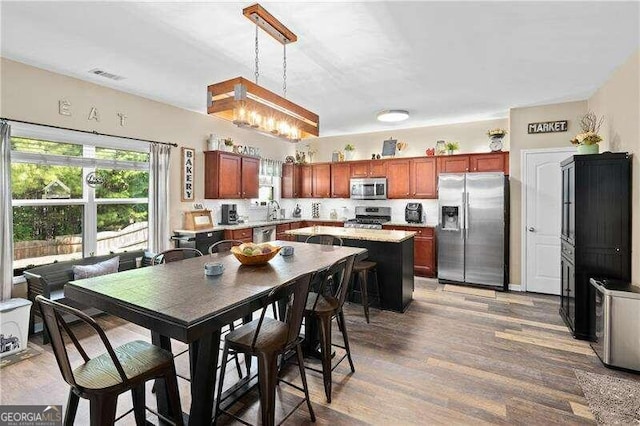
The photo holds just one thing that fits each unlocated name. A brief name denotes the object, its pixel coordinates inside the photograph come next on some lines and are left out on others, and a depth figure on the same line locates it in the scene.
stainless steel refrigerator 5.09
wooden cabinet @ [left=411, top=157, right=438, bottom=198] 6.06
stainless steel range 6.48
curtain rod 3.38
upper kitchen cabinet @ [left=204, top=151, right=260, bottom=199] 5.46
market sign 4.83
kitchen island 4.06
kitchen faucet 7.19
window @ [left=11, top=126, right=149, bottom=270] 3.61
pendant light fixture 2.41
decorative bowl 2.53
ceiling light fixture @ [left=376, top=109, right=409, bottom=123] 5.31
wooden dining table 1.54
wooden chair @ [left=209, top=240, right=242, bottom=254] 3.52
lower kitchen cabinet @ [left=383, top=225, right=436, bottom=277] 5.79
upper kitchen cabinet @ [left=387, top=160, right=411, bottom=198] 6.35
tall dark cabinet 3.21
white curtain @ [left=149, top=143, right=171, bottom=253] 4.67
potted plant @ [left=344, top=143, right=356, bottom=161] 6.97
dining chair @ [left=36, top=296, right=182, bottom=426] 1.50
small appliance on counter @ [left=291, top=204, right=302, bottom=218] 7.64
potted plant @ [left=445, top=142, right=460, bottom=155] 5.86
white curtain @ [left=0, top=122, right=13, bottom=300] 3.29
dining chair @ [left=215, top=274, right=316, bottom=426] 1.86
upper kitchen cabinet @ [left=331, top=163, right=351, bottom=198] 7.01
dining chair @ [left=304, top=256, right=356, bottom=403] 2.36
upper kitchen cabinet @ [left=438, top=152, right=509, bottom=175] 5.45
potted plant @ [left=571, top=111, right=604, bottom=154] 3.52
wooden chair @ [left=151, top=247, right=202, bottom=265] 3.00
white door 4.88
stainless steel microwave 6.55
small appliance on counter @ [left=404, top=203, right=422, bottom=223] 6.23
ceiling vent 3.67
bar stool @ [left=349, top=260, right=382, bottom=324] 3.79
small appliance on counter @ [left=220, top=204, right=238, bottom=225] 5.83
